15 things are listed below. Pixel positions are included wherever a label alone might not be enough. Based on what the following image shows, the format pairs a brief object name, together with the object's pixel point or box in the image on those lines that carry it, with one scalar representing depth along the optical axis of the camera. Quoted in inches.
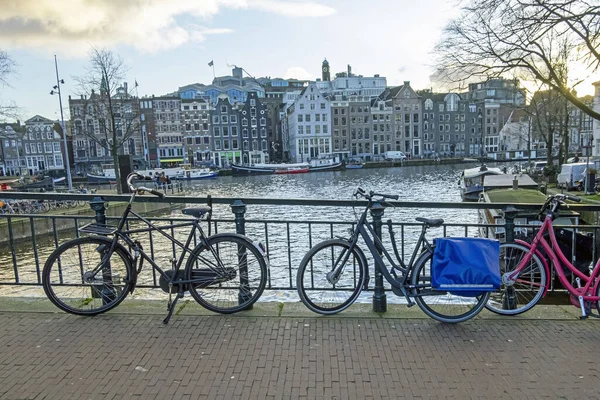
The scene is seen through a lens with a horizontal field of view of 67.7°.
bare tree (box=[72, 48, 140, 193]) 1212.5
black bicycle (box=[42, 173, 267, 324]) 167.0
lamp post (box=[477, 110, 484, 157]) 3730.3
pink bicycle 157.2
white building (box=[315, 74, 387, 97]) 3902.6
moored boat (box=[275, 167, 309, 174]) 2728.8
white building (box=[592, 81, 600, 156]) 1823.9
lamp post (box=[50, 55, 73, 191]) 1355.8
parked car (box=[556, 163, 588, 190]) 1158.0
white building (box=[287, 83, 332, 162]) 3230.8
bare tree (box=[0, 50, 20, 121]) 898.4
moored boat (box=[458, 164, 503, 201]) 1100.3
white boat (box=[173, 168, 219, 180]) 2383.1
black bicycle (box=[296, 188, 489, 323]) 160.4
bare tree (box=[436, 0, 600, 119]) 453.4
